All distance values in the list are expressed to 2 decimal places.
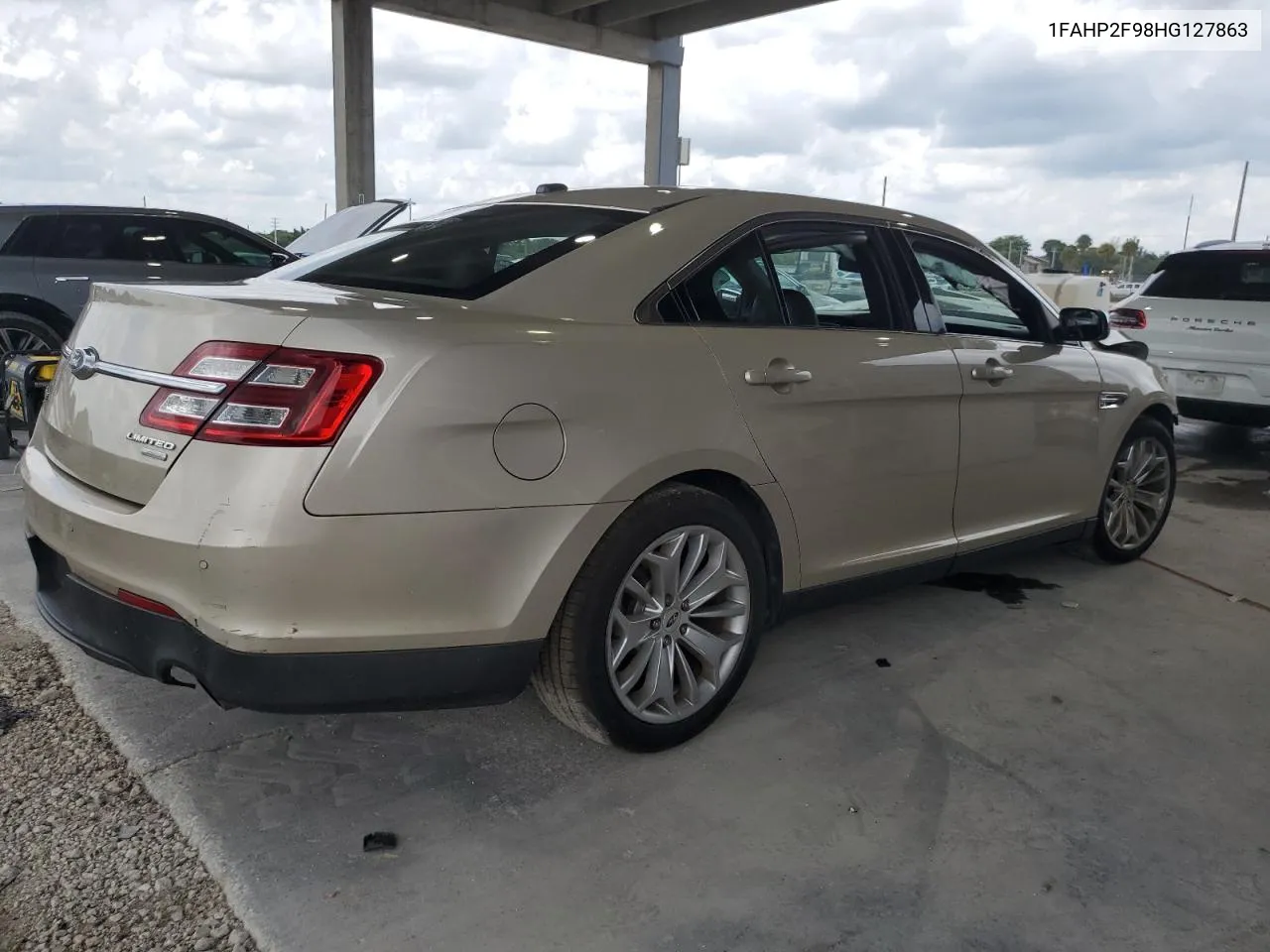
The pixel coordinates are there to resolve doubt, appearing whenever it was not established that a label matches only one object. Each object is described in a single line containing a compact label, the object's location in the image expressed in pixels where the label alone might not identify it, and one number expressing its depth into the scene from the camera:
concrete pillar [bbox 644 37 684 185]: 22.62
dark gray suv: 7.19
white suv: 7.01
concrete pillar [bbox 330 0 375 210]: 17.34
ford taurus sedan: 2.05
